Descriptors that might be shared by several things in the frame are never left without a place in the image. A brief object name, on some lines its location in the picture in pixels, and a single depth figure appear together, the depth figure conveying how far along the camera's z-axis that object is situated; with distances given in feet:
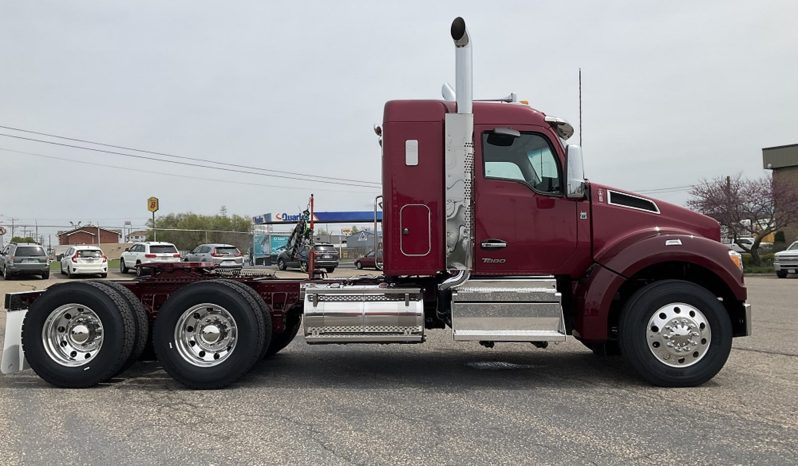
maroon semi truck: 18.52
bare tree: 104.22
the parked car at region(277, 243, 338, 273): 84.98
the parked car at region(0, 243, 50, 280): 81.20
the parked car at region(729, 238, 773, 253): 113.69
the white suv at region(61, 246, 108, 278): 82.38
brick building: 226.34
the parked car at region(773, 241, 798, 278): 80.02
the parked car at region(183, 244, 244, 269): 86.12
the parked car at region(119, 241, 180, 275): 84.58
